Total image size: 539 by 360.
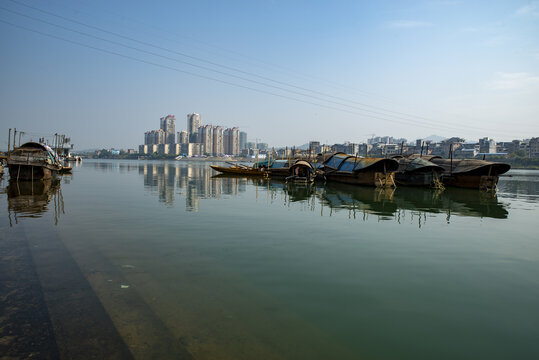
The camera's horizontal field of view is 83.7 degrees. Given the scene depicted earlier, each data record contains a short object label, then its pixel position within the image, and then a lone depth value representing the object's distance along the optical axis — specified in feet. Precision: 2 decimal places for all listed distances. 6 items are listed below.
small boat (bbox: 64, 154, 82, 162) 260.31
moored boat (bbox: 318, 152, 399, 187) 83.30
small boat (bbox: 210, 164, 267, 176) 115.24
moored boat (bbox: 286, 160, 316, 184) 98.00
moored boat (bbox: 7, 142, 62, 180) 71.36
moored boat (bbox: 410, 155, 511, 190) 80.64
